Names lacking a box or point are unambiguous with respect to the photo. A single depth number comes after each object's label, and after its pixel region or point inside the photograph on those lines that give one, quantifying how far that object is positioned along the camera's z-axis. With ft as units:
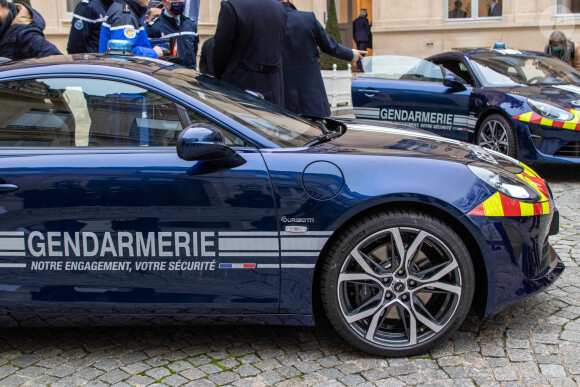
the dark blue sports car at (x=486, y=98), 23.70
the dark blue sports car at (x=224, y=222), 10.85
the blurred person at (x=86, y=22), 23.61
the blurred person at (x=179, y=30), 25.64
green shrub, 53.93
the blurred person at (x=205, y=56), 30.06
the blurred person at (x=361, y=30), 68.08
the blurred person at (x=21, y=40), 20.39
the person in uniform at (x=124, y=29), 21.67
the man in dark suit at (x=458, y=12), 63.05
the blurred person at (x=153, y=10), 27.96
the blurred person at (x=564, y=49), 33.12
